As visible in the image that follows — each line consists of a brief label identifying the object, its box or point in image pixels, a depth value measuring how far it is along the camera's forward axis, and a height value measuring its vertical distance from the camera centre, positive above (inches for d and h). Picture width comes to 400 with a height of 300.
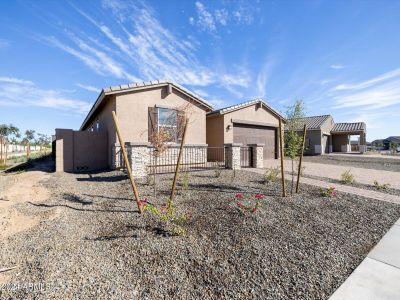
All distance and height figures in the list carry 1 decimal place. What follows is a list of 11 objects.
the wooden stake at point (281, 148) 224.5 +0.3
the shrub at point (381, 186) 295.4 -56.5
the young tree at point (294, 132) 267.3 +23.6
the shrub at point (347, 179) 329.1 -50.8
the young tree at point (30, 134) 3114.2 +235.8
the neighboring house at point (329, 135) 1029.8 +80.4
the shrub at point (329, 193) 243.1 -55.2
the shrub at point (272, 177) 313.0 -44.8
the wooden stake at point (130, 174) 180.4 -22.9
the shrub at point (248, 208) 186.5 -58.0
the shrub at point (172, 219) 152.0 -61.2
